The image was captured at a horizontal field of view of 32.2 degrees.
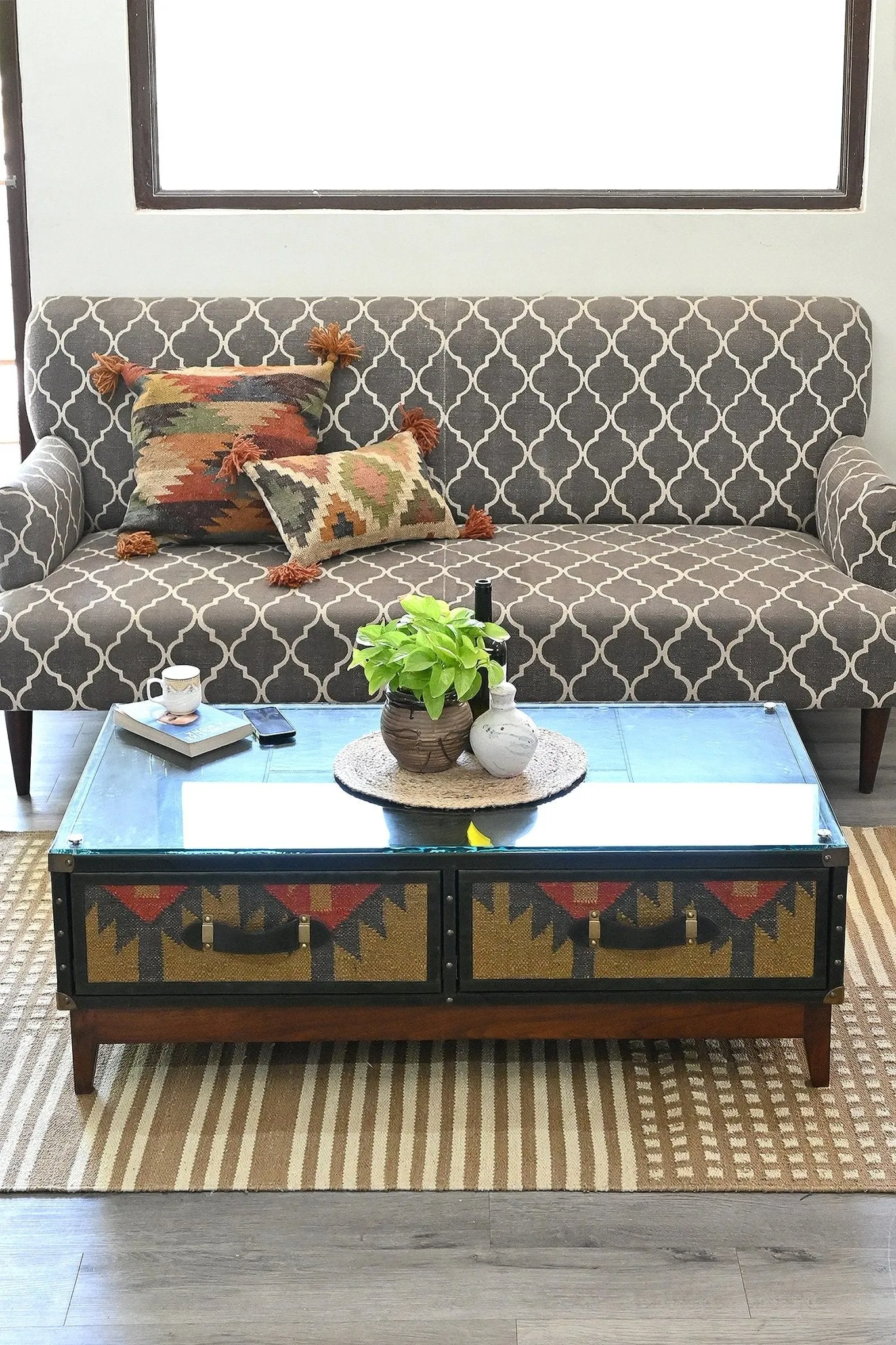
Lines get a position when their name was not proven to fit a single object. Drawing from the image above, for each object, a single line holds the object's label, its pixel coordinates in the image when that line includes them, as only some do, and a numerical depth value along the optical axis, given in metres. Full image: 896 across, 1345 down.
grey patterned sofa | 3.29
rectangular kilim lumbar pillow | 3.36
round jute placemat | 2.30
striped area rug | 2.10
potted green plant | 2.27
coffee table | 2.18
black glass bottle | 2.42
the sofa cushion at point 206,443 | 3.46
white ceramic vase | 2.32
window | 3.81
